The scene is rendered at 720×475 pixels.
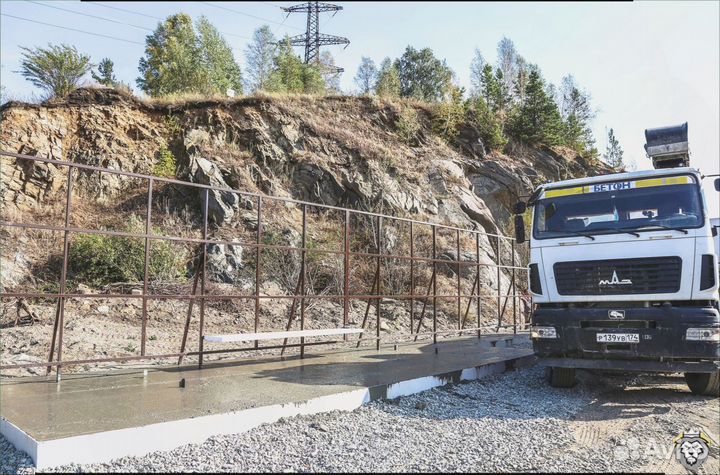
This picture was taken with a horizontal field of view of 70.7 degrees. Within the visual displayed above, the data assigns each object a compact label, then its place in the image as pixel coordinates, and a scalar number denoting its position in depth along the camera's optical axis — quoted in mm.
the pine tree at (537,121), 29734
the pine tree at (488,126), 27734
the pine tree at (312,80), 29172
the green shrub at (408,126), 25281
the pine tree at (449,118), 26875
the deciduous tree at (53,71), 19000
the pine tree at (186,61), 25719
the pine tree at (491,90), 32812
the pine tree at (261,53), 34625
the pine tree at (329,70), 35369
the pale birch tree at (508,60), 40844
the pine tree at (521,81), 37438
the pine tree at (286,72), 27559
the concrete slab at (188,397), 3941
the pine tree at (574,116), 34094
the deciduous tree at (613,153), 43531
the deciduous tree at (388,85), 28441
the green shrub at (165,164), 18438
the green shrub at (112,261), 13375
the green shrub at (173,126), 19734
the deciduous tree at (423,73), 36656
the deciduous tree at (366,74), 40441
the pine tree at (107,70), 30531
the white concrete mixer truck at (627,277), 6219
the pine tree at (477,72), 38319
